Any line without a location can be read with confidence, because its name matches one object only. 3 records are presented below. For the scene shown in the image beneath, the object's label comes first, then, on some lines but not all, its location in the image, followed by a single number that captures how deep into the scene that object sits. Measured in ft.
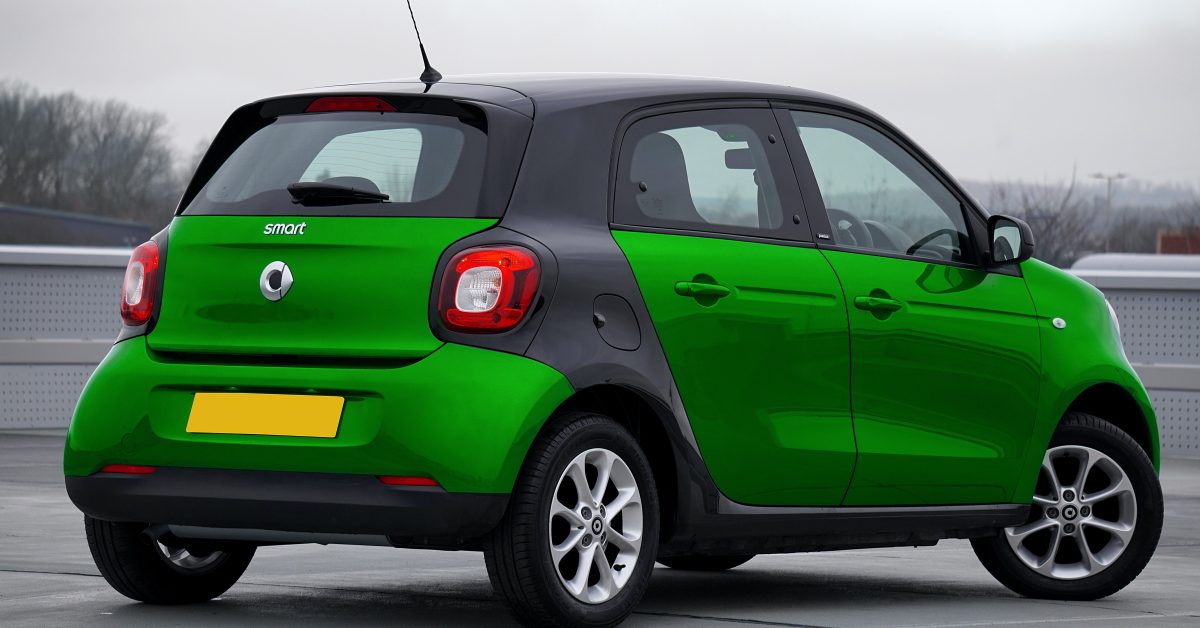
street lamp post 353.72
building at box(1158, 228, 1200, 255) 284.41
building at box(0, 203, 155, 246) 281.54
